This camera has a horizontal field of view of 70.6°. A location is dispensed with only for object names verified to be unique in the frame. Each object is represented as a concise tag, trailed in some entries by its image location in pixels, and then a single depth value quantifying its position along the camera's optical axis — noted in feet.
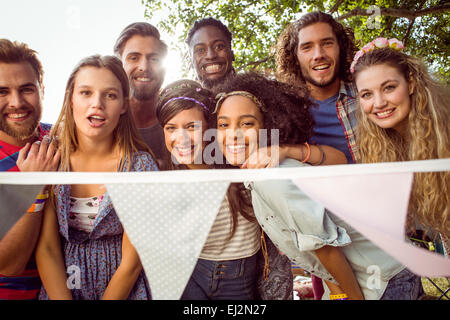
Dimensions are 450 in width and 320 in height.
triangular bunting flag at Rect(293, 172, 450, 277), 3.79
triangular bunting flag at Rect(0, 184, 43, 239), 4.27
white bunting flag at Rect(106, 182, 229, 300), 3.88
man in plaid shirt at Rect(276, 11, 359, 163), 6.55
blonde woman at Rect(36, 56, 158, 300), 4.99
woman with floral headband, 5.24
